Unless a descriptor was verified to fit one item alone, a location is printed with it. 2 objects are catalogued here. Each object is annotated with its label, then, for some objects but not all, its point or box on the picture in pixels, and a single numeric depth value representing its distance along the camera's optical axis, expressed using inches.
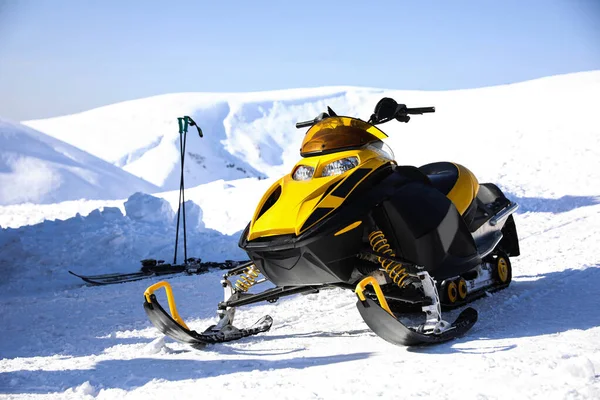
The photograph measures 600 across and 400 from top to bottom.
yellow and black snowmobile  164.4
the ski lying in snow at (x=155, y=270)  366.0
